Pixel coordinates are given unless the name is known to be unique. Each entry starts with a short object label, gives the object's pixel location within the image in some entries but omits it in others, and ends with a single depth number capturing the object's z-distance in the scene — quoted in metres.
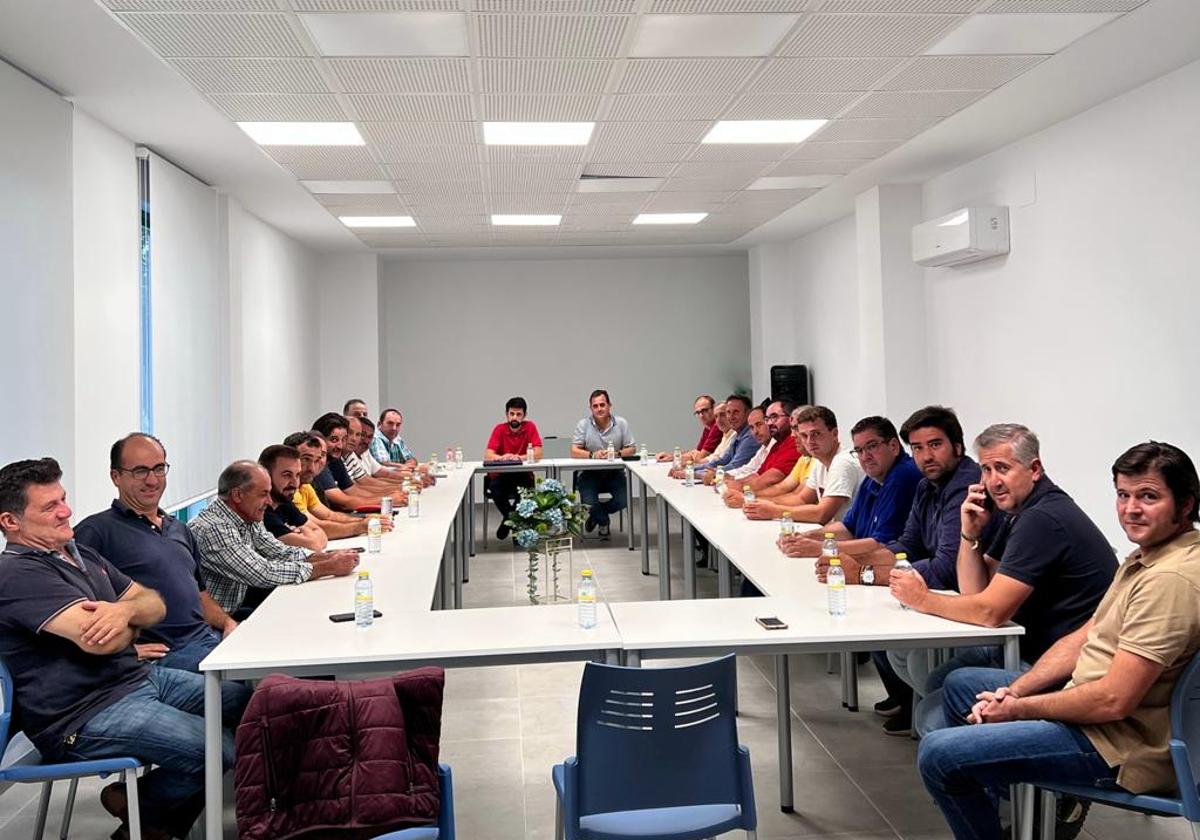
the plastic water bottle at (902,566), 3.23
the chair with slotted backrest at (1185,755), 2.31
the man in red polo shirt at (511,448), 9.45
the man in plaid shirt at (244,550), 3.82
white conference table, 2.80
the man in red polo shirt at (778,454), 6.75
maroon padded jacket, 2.19
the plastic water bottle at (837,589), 3.11
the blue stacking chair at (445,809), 2.39
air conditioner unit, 6.94
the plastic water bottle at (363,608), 3.09
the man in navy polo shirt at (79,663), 2.71
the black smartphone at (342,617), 3.23
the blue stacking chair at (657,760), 2.32
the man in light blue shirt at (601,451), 9.43
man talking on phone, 2.90
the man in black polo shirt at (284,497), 4.49
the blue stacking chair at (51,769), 2.63
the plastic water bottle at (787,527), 4.54
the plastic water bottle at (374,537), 4.57
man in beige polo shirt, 2.32
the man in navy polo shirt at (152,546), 3.37
